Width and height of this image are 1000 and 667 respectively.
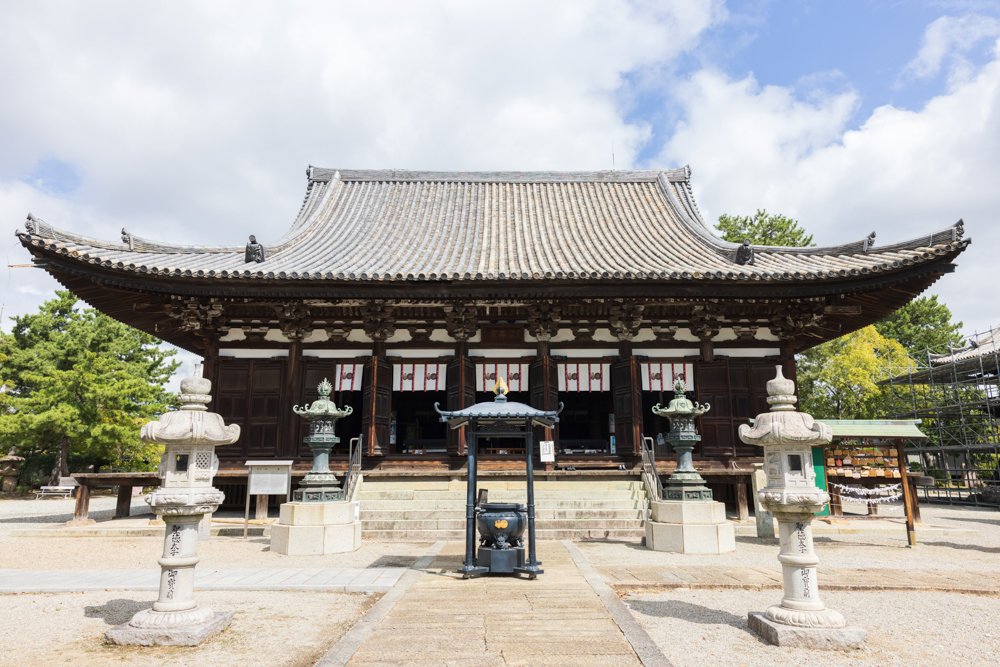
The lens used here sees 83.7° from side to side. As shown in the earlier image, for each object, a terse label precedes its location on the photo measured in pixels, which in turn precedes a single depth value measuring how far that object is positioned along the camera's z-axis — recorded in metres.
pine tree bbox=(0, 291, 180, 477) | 22.20
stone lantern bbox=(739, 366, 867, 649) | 4.65
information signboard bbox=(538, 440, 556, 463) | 11.04
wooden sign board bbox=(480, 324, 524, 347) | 14.11
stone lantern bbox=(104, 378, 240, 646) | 4.75
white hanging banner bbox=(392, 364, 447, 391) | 13.98
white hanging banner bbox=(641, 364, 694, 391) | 13.92
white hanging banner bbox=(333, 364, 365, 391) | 13.87
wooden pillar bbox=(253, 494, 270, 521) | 12.12
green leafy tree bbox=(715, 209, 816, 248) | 30.00
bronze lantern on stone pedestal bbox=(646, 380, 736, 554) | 9.15
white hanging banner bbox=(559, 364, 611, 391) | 13.95
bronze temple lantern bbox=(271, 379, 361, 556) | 9.15
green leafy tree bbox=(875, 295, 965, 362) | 34.06
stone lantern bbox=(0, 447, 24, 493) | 24.44
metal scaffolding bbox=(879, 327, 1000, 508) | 21.16
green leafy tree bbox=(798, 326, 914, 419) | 25.83
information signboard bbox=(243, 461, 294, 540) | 11.12
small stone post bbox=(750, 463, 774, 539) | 10.47
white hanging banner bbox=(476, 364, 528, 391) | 14.02
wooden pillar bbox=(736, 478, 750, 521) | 12.33
